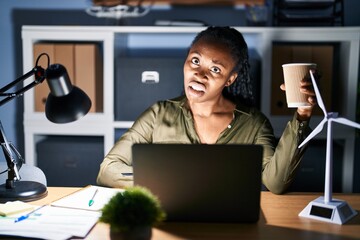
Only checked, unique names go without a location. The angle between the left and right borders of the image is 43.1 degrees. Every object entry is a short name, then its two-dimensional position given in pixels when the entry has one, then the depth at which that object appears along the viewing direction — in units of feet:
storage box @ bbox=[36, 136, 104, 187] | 8.09
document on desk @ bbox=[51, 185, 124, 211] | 4.21
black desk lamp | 3.96
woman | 5.83
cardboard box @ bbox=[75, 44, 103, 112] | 7.83
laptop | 3.52
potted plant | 2.97
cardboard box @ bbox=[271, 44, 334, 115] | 7.68
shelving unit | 7.67
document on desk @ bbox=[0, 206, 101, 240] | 3.48
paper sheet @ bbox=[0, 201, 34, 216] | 3.97
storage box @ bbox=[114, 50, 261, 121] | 7.75
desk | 3.53
